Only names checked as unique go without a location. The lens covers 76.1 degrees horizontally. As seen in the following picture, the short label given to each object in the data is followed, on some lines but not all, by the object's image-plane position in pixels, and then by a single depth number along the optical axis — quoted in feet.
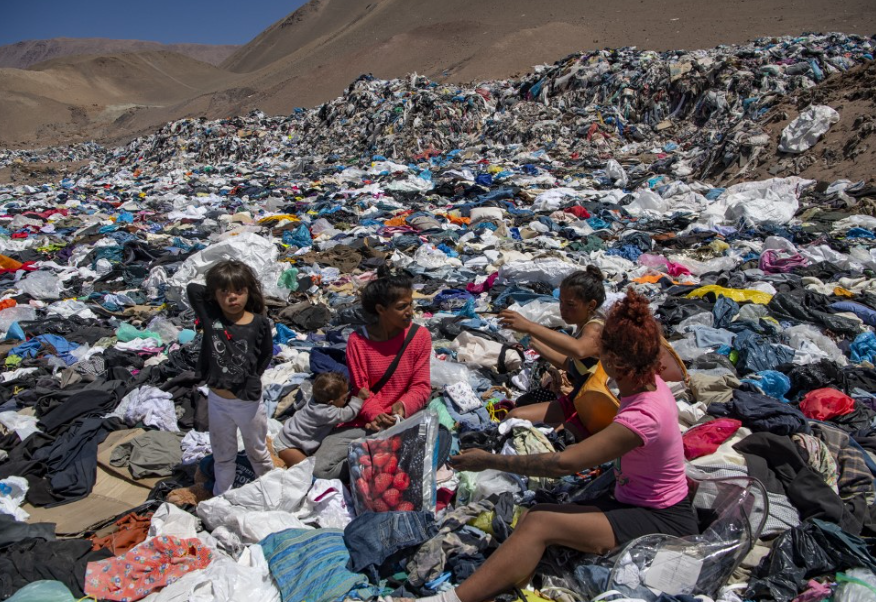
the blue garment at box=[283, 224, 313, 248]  25.76
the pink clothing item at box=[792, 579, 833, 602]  6.55
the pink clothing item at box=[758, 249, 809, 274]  19.13
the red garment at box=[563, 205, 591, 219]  27.94
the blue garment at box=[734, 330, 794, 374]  12.66
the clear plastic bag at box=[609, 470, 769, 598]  6.59
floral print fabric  7.55
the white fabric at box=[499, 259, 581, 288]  18.63
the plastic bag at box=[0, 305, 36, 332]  17.55
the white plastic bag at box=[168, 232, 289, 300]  19.34
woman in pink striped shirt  9.80
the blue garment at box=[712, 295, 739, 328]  14.96
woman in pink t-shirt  6.50
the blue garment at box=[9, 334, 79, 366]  15.53
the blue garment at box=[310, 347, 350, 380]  12.64
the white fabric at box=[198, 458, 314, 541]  8.58
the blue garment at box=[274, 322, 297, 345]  15.90
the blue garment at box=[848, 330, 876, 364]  13.24
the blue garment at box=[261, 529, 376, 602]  7.18
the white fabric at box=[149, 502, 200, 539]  8.47
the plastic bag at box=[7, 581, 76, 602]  7.30
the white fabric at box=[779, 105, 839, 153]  32.40
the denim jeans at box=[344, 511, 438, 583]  7.52
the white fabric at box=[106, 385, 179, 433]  12.10
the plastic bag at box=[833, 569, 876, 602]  6.24
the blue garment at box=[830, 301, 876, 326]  14.89
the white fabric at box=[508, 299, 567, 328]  15.51
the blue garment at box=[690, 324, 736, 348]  13.79
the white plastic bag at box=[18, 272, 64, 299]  20.21
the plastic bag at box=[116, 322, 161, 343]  16.19
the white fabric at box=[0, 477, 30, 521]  9.60
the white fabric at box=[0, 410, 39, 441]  11.84
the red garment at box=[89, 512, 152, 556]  8.56
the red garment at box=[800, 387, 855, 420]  10.50
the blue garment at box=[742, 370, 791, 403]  11.60
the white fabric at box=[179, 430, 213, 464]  10.85
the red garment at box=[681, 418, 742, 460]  9.27
